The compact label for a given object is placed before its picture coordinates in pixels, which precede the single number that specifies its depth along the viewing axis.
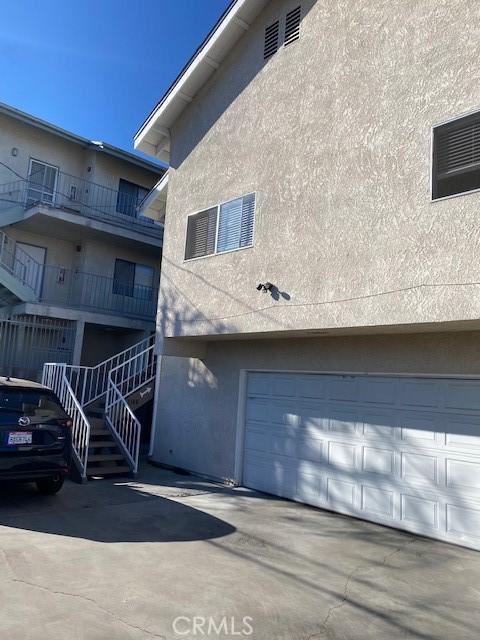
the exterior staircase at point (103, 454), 9.36
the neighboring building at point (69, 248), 14.48
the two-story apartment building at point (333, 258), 6.01
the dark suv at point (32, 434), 6.66
